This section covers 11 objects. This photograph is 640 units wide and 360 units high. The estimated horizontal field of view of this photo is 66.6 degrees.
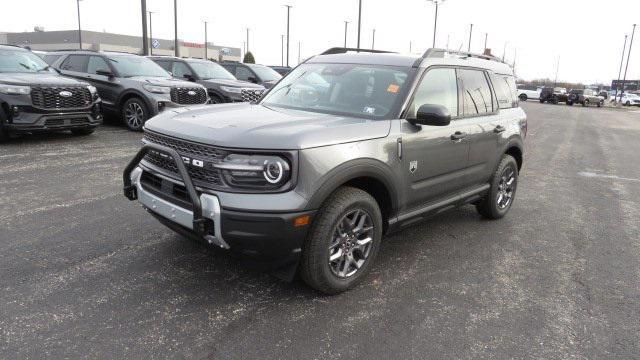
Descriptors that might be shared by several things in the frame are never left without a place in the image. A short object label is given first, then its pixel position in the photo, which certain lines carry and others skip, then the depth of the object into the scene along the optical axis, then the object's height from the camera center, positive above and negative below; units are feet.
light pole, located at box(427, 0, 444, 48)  135.56 +16.62
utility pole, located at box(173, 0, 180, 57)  94.31 +11.48
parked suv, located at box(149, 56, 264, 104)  41.88 -0.11
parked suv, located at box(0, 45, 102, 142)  27.04 -1.62
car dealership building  270.87 +17.69
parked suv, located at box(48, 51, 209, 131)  35.01 -0.72
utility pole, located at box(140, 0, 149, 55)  59.52 +6.05
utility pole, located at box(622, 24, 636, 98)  212.02 +10.75
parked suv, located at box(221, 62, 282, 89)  51.88 +0.61
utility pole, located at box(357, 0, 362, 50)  100.58 +14.27
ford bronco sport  10.03 -1.83
